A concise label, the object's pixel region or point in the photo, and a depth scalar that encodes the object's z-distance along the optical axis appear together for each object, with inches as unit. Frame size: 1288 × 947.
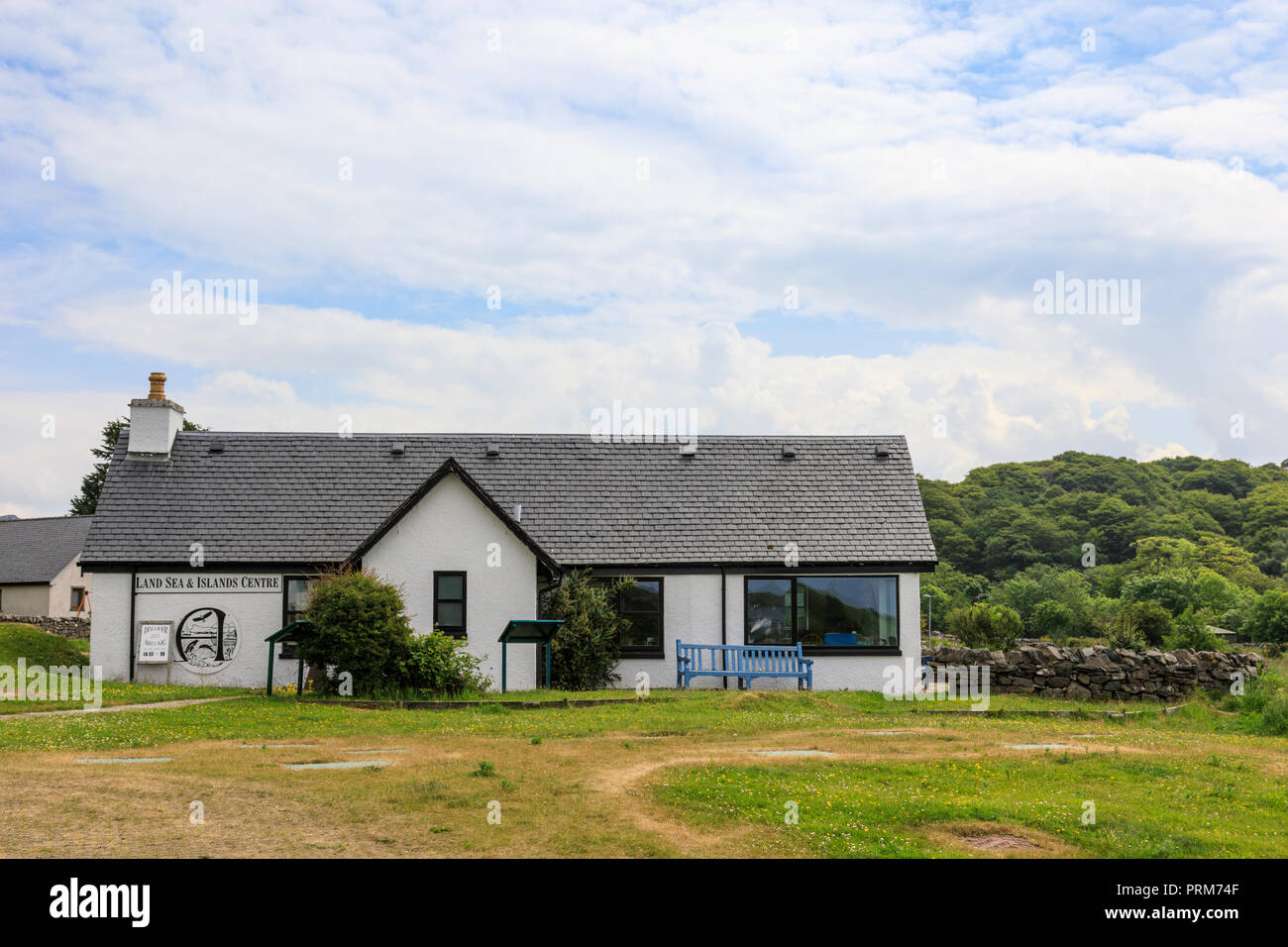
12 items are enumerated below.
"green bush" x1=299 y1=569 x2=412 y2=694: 732.0
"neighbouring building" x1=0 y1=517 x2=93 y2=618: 2128.4
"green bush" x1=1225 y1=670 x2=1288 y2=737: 635.5
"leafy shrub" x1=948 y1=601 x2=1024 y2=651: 1245.1
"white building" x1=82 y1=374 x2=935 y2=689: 885.2
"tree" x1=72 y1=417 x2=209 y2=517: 2256.4
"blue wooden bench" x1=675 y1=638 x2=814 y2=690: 883.4
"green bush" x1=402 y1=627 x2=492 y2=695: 747.4
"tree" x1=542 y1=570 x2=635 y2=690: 877.2
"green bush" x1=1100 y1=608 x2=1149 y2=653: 1044.5
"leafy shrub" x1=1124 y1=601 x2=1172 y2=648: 1234.7
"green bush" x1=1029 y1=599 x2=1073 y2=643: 1660.9
